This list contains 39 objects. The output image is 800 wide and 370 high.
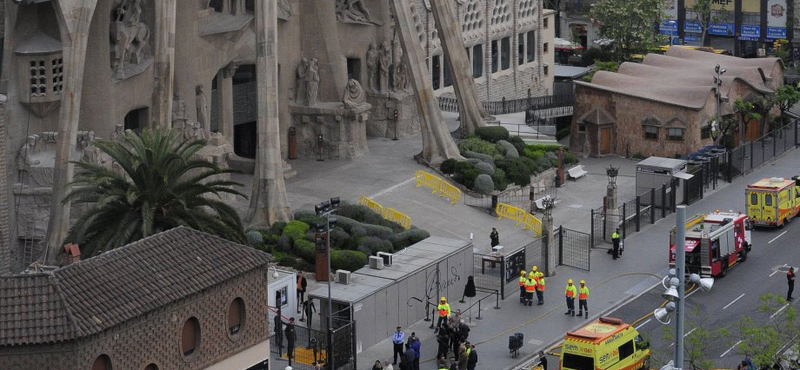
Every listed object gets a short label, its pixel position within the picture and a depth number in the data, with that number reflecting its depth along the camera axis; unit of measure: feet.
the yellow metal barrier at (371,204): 251.19
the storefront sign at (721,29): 430.20
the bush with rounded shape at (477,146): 285.43
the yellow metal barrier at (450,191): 264.72
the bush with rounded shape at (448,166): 274.98
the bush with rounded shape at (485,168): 274.57
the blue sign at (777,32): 422.00
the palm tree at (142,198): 197.47
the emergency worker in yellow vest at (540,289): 225.76
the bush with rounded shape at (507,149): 286.05
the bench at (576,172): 291.58
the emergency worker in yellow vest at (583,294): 220.23
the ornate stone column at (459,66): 295.28
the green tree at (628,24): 377.91
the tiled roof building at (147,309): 157.48
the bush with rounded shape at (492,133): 293.02
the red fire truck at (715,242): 236.02
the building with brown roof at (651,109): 307.17
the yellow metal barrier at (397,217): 247.70
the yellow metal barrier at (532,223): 255.45
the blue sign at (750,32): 426.10
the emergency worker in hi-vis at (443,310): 211.00
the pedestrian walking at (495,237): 244.83
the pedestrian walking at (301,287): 220.02
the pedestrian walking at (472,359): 198.90
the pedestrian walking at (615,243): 247.29
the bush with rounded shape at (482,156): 280.51
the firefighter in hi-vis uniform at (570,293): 221.25
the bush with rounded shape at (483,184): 269.44
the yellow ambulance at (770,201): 260.83
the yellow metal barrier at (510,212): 259.60
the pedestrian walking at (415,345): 199.62
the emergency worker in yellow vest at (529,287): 225.35
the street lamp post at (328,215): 197.57
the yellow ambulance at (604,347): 190.70
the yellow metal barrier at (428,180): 267.18
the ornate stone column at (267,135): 244.63
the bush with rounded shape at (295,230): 235.42
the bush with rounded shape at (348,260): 228.02
